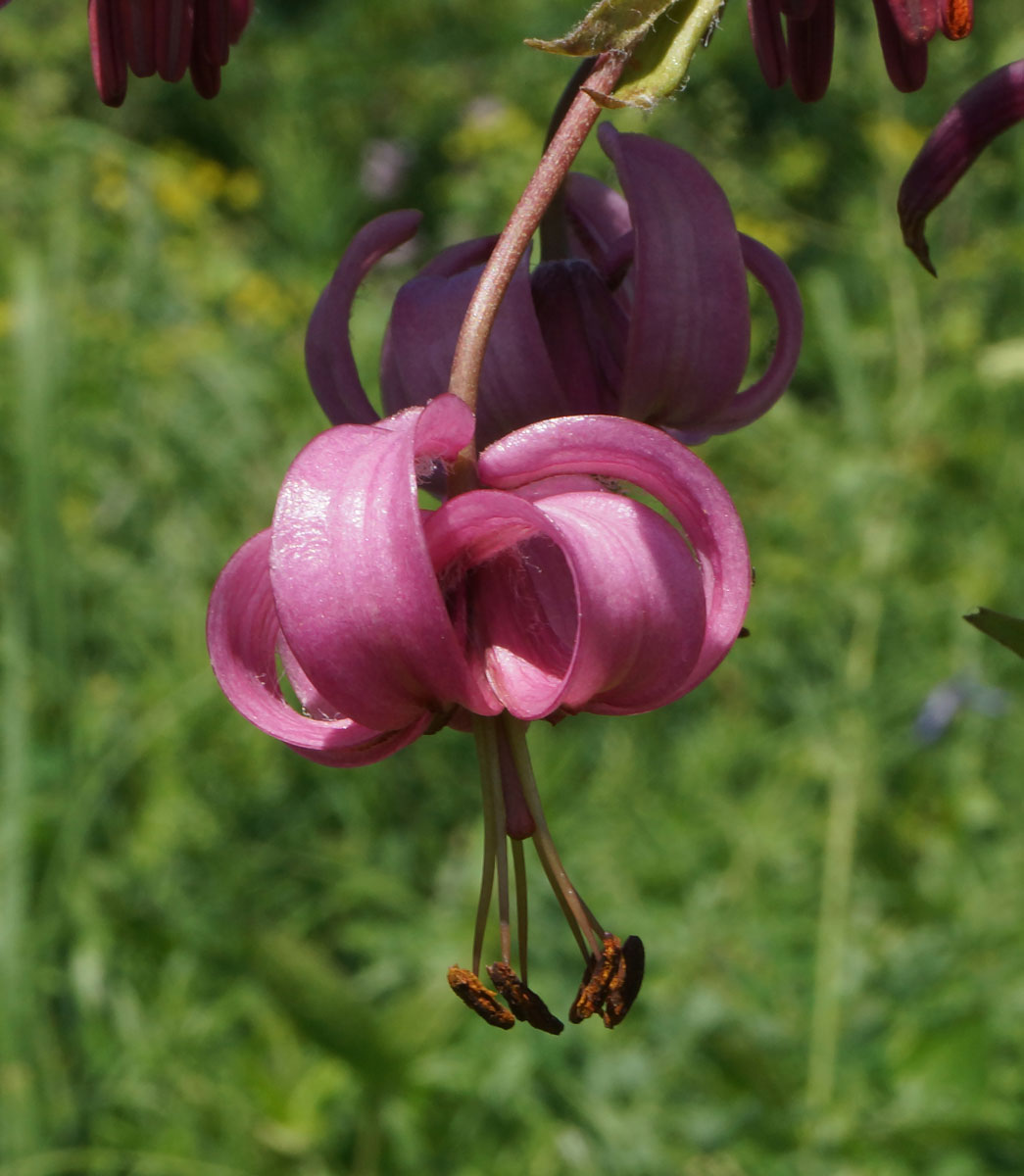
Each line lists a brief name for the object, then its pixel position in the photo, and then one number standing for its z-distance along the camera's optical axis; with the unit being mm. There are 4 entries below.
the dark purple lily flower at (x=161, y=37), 298
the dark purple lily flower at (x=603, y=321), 289
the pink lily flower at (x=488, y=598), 268
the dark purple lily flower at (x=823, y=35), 287
